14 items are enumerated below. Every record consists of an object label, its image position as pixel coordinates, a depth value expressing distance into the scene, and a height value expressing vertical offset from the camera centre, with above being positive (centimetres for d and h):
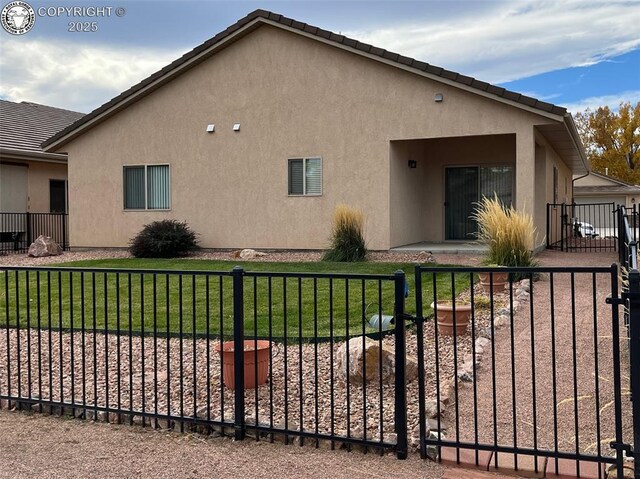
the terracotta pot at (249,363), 475 -101
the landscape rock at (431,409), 413 -121
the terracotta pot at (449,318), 618 -89
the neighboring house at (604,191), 3619 +239
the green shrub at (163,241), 1505 -11
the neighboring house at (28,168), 1941 +236
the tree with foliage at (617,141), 4275 +654
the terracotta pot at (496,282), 868 -72
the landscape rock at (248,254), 1448 -45
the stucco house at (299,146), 1381 +227
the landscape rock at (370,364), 481 -103
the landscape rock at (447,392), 444 -119
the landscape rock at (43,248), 1627 -28
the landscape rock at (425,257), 1273 -52
